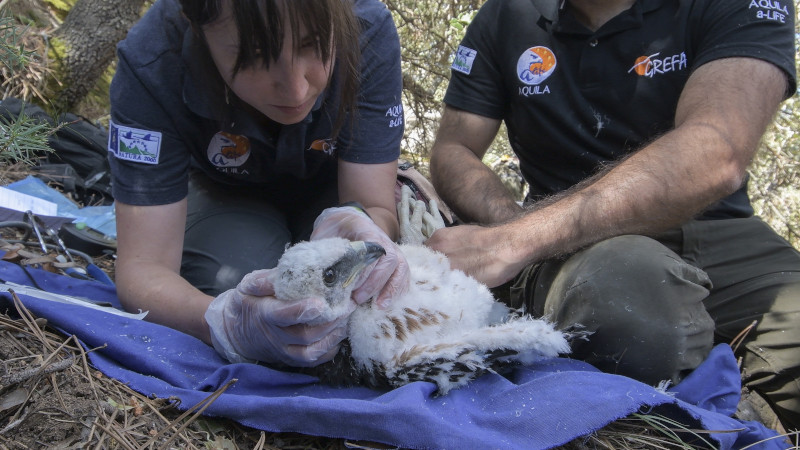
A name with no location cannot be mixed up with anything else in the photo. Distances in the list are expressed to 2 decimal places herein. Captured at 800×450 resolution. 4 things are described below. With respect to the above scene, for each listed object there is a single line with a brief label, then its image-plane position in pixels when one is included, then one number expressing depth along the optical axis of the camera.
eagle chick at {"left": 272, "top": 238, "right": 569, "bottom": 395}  1.01
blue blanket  0.96
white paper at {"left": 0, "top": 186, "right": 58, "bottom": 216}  1.44
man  1.10
